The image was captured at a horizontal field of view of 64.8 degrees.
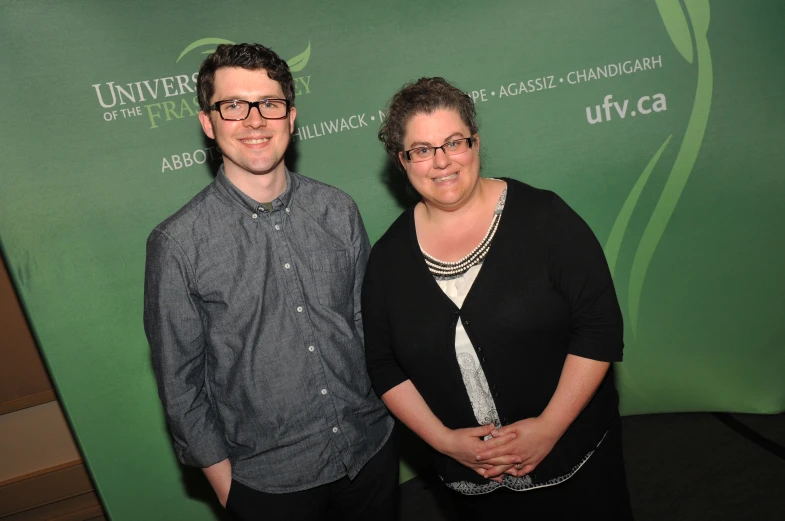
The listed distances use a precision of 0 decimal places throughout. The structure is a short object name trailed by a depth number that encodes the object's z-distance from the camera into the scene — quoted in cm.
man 176
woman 172
